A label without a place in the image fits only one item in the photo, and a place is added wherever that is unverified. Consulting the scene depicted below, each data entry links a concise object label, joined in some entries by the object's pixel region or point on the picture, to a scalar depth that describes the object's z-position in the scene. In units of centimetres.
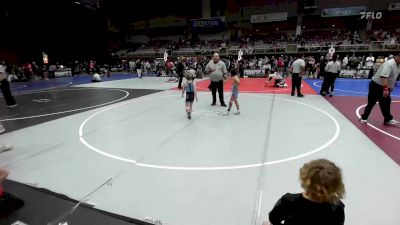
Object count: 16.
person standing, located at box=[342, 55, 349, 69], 2061
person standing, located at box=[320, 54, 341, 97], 1045
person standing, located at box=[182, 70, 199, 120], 731
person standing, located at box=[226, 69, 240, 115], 754
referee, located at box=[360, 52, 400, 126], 590
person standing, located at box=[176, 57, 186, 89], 1348
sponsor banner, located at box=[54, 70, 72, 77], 2456
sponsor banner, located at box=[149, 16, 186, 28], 4331
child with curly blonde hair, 150
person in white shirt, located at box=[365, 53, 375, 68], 1903
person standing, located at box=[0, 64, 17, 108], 959
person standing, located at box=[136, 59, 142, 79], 2209
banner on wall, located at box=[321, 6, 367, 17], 3212
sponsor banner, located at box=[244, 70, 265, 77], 2125
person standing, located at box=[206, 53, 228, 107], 883
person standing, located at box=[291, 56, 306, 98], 1042
